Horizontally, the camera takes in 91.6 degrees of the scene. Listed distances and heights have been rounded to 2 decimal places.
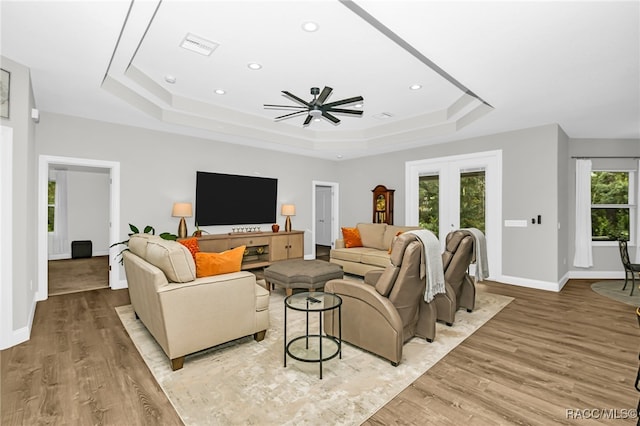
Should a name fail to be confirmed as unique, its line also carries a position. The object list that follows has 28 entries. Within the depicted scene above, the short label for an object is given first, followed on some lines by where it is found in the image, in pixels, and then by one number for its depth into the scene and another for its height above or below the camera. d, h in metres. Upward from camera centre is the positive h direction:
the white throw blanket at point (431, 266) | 2.59 -0.46
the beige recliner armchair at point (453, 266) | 3.41 -0.62
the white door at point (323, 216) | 10.19 -0.15
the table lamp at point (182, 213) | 5.38 -0.03
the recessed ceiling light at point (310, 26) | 2.79 +1.69
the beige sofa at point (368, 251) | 5.39 -0.74
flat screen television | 5.96 +0.26
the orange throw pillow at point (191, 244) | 4.43 -0.47
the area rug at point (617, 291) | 4.46 -1.26
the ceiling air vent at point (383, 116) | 5.60 +1.77
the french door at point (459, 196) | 5.62 +0.32
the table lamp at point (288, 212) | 7.00 -0.01
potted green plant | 4.76 -0.35
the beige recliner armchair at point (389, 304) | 2.53 -0.80
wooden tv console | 5.68 -0.67
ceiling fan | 3.50 +1.27
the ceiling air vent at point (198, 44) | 3.08 +1.71
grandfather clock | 7.13 +0.17
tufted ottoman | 4.10 -0.85
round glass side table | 2.51 -1.15
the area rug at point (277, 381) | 1.97 -1.28
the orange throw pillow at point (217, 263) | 2.73 -0.46
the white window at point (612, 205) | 5.93 +0.13
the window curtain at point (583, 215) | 5.80 -0.06
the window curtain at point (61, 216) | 7.96 -0.12
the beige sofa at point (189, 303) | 2.44 -0.78
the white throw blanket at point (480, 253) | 3.60 -0.49
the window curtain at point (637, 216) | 5.77 -0.08
